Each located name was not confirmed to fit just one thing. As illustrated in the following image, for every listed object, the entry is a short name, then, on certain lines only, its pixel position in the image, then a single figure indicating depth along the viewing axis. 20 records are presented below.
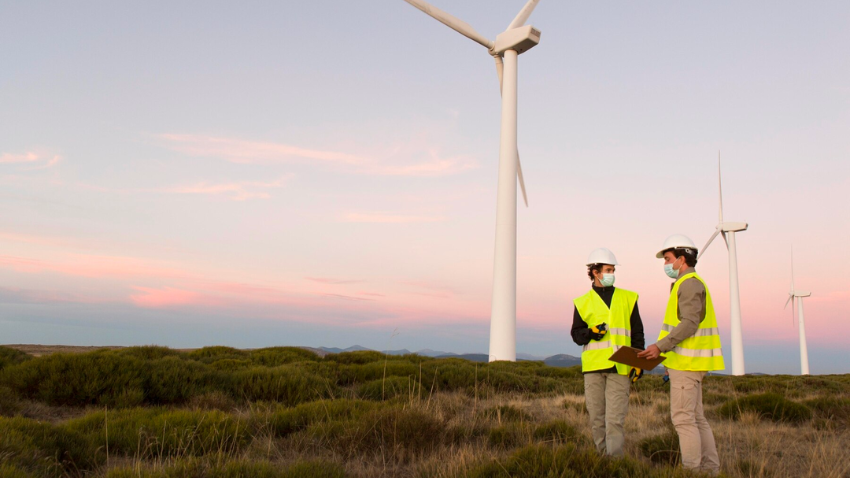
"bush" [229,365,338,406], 12.05
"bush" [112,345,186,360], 16.83
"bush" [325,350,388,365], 21.18
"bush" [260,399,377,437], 8.72
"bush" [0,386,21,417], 9.25
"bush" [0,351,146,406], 10.70
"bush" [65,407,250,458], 7.19
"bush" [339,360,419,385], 15.71
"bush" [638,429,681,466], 7.81
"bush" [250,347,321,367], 19.42
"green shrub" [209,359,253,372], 16.71
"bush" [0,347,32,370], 14.28
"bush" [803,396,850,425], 12.73
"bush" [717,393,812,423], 12.50
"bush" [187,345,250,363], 20.15
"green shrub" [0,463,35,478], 4.90
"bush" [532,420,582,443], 8.76
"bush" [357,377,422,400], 12.78
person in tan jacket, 6.45
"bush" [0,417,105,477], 5.84
